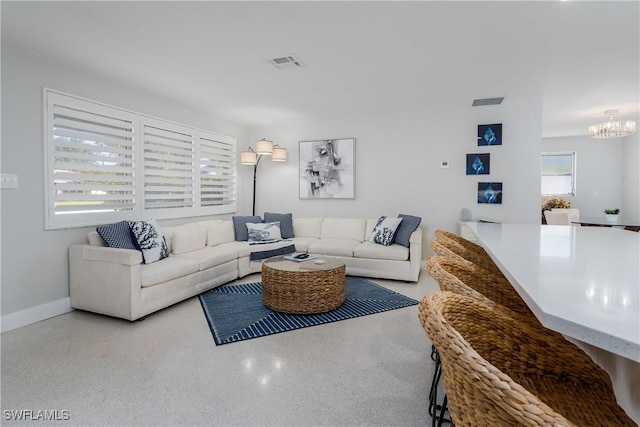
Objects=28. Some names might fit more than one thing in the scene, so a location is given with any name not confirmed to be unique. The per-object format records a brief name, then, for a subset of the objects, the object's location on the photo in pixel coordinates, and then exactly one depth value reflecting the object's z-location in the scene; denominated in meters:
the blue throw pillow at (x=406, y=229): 4.64
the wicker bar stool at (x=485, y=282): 1.55
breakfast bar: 0.60
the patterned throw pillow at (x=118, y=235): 3.35
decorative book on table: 3.74
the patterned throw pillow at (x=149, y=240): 3.50
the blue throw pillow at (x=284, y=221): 5.35
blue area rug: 2.88
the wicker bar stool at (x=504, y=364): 0.63
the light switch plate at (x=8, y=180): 2.90
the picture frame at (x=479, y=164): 4.88
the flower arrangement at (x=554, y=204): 6.87
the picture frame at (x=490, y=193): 4.85
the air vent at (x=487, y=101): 4.55
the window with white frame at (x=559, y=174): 7.23
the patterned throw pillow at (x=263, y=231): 4.97
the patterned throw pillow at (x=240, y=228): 5.07
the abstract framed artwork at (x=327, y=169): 5.62
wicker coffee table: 3.20
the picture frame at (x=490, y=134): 4.78
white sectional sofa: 3.04
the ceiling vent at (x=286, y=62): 3.20
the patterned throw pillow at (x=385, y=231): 4.71
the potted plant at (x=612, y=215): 5.06
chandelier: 4.73
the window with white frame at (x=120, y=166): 3.34
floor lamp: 5.44
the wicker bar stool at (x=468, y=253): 2.01
